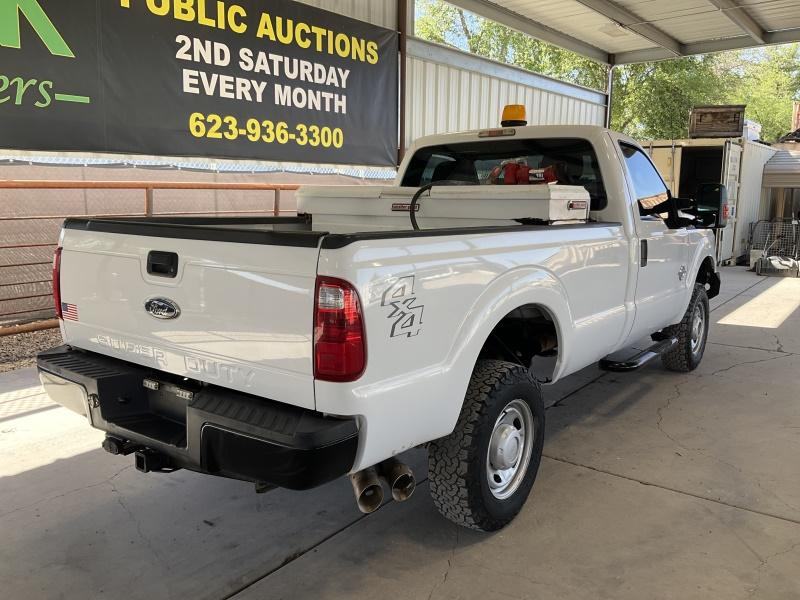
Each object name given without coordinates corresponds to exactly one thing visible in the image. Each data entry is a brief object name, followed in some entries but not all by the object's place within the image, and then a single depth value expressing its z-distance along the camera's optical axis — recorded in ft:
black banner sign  21.42
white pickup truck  7.43
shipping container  43.60
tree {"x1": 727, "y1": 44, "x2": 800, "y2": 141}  142.41
